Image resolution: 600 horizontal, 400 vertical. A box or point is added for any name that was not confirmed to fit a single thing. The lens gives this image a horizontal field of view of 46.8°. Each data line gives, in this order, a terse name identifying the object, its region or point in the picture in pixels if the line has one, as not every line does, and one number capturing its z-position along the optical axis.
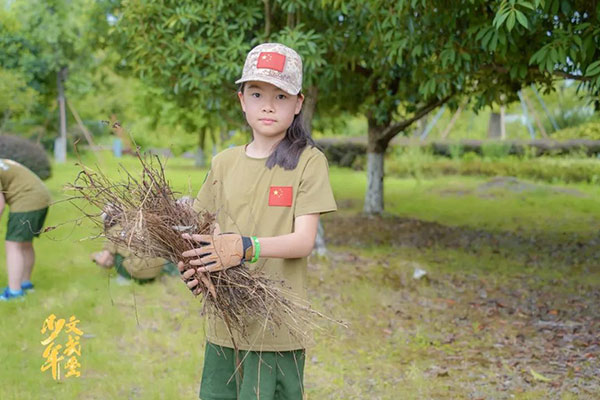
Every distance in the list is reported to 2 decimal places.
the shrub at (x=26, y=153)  11.36
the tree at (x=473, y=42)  4.48
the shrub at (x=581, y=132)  18.97
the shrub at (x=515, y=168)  16.89
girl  2.35
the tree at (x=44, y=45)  20.59
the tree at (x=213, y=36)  6.63
